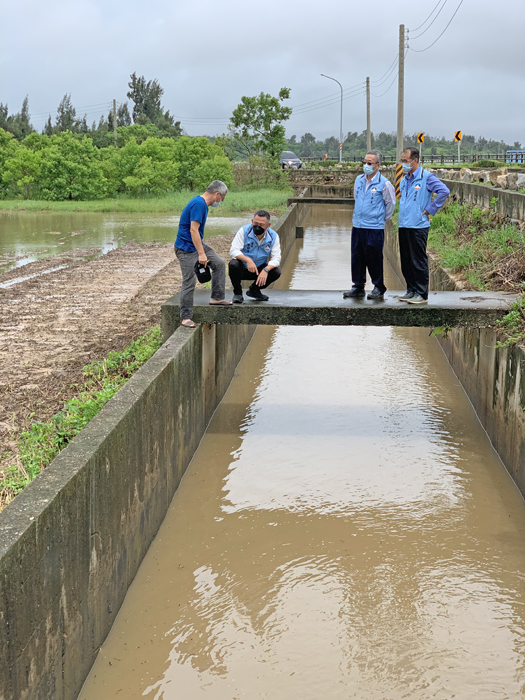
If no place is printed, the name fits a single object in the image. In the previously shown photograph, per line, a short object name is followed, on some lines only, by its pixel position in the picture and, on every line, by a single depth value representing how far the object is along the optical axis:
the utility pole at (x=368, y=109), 54.69
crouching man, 8.53
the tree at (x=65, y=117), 88.75
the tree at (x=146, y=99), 102.56
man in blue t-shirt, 7.43
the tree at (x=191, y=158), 50.72
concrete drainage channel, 3.57
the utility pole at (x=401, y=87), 32.59
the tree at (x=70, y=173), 45.50
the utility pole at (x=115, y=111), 75.50
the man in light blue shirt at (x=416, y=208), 7.92
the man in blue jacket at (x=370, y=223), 8.26
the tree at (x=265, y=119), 56.31
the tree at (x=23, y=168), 46.31
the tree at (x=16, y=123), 77.50
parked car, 61.44
